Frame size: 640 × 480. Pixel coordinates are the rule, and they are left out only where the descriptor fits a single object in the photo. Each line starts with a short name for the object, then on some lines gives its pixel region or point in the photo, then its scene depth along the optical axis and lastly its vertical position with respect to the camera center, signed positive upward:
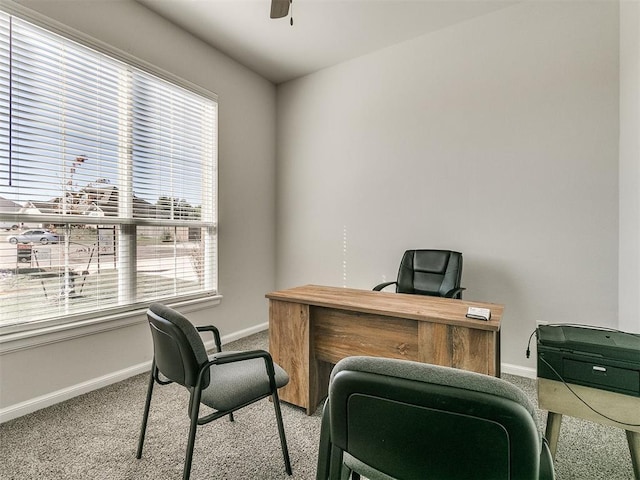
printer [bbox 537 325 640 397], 1.22 -0.48
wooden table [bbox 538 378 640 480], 1.24 -0.68
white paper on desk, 1.55 -0.37
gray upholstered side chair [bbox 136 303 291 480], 1.29 -0.62
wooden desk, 1.56 -0.53
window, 2.00 +0.44
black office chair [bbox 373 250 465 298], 2.58 -0.29
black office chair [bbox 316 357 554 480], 0.62 -0.39
